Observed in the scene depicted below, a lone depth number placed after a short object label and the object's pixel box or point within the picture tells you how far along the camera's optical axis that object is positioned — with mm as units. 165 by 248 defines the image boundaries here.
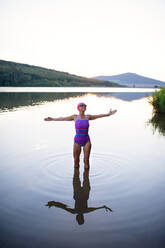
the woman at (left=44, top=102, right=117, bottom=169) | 7609
